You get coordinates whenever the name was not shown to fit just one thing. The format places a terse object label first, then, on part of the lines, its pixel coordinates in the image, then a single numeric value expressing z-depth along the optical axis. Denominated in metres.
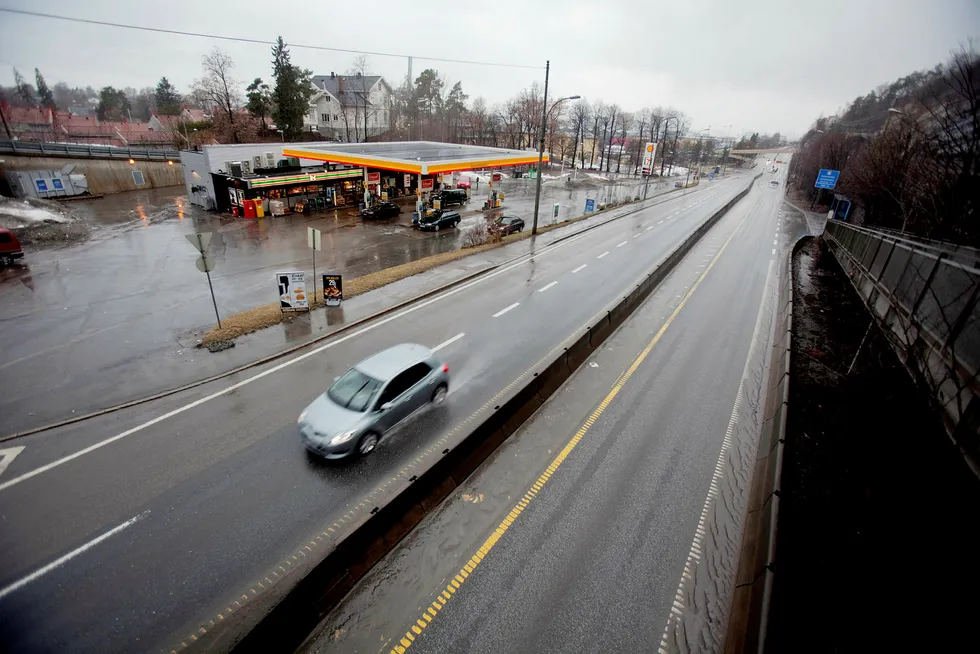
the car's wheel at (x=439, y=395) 10.34
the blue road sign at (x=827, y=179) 44.52
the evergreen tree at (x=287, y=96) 55.84
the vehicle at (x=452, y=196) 36.62
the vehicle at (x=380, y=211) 31.14
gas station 29.14
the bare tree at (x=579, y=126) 86.72
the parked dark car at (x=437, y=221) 28.89
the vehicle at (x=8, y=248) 18.56
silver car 8.36
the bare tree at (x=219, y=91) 57.38
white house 75.44
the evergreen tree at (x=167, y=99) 75.06
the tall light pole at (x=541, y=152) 24.11
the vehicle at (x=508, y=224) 28.18
